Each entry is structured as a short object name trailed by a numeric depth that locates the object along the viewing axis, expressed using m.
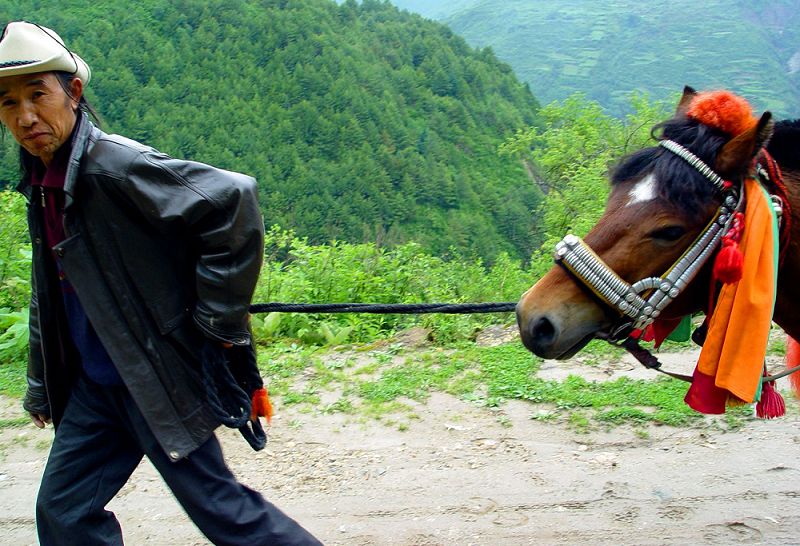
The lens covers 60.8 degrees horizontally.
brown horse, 2.08
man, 2.02
